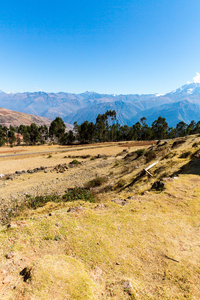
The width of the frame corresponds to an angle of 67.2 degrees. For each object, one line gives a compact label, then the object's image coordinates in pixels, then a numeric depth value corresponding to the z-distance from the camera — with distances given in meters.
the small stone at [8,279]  3.84
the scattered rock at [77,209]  7.72
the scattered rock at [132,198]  9.90
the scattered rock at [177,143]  29.70
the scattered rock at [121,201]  9.17
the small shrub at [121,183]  16.81
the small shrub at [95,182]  18.78
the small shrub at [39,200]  13.73
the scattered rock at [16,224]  5.91
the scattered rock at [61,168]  27.02
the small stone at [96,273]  4.32
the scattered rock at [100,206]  8.58
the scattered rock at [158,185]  11.37
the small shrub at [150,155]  24.92
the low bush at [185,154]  19.61
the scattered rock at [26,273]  3.85
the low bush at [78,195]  14.45
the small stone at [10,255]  4.57
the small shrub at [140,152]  28.54
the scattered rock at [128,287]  3.91
